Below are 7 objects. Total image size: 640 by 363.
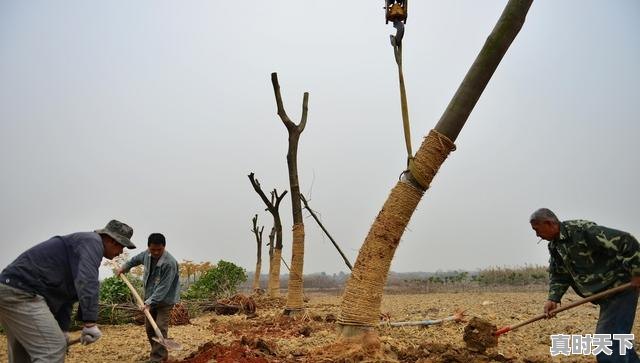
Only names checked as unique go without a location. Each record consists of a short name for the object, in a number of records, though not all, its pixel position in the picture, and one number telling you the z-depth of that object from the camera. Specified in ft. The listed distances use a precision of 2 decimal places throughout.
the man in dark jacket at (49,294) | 12.55
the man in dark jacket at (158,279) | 19.31
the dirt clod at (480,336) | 15.61
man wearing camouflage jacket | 13.17
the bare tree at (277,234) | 39.36
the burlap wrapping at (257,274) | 59.53
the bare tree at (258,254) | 59.88
